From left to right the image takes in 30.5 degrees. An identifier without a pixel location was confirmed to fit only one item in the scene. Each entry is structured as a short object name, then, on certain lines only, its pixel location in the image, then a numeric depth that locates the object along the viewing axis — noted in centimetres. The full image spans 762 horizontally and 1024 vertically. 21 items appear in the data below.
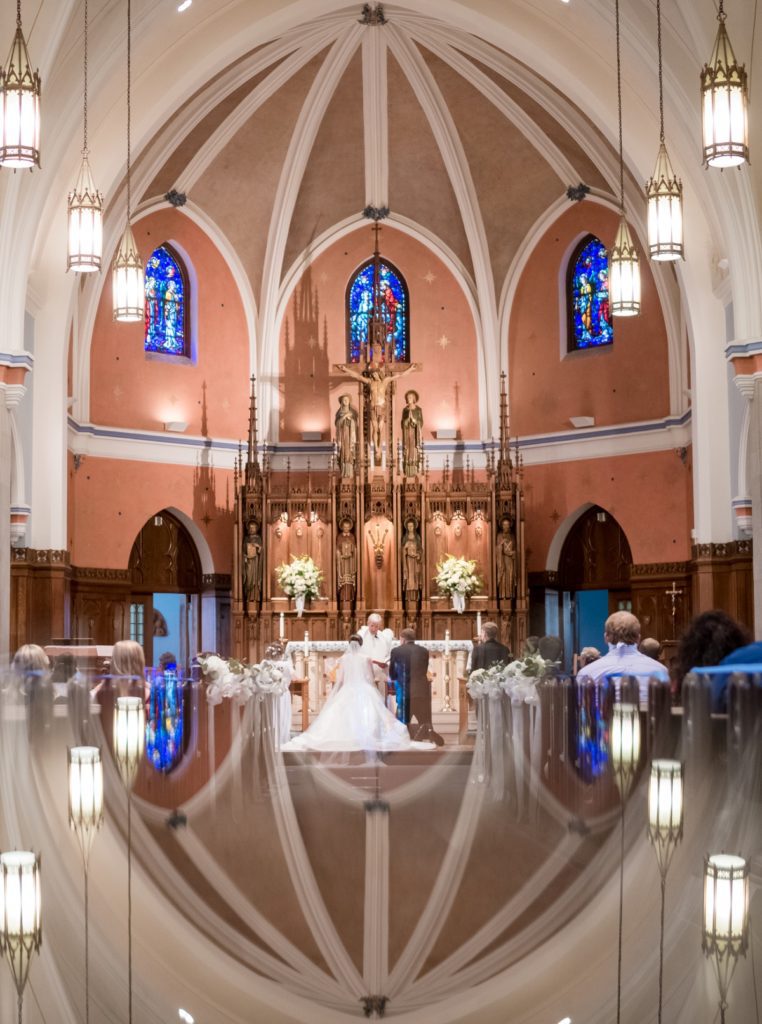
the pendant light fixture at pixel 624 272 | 1541
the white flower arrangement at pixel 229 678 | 1288
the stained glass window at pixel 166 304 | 2530
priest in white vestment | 1697
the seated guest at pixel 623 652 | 920
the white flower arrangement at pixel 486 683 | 1204
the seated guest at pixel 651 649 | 1248
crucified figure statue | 2425
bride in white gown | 1331
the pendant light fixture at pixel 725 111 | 1224
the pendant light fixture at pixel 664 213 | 1413
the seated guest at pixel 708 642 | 698
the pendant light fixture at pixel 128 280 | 1520
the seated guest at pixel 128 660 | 1060
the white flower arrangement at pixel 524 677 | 1099
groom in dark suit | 1471
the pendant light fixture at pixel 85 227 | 1448
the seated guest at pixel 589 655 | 1353
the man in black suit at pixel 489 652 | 1420
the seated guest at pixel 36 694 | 798
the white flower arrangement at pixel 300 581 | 2261
